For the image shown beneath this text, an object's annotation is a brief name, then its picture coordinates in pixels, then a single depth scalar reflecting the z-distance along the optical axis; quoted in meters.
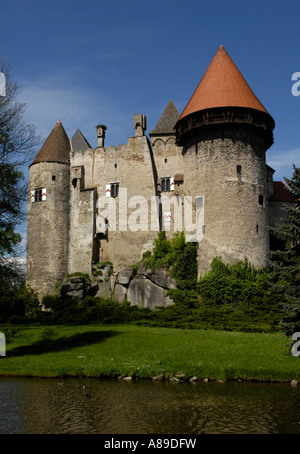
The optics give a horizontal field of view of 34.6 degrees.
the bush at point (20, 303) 34.13
